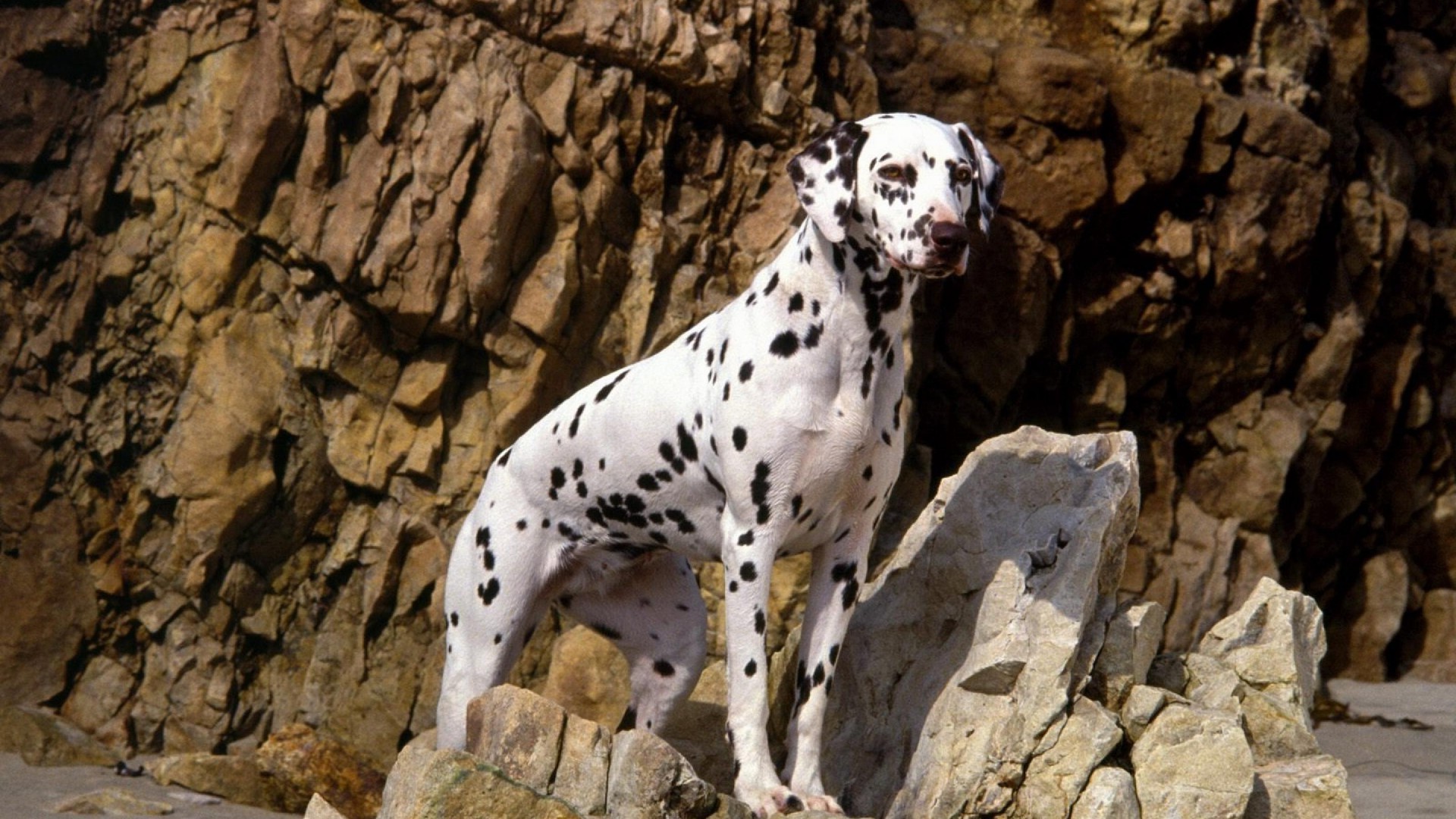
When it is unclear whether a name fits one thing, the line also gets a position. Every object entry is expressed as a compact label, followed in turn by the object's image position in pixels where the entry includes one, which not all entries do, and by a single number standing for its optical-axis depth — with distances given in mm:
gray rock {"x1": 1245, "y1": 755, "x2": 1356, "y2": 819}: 10477
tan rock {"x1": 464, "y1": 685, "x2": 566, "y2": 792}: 9750
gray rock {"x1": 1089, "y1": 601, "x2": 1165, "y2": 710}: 10891
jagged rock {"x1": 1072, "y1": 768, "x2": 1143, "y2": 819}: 9875
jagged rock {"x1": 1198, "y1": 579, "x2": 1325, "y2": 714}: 12000
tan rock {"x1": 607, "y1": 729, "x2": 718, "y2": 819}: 9102
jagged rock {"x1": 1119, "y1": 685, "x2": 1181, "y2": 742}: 10586
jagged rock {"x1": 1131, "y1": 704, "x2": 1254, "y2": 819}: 9992
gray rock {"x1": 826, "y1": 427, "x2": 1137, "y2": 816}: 10320
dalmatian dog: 9703
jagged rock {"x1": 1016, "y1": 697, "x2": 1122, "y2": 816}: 10016
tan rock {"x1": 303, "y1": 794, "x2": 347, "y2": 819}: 10039
